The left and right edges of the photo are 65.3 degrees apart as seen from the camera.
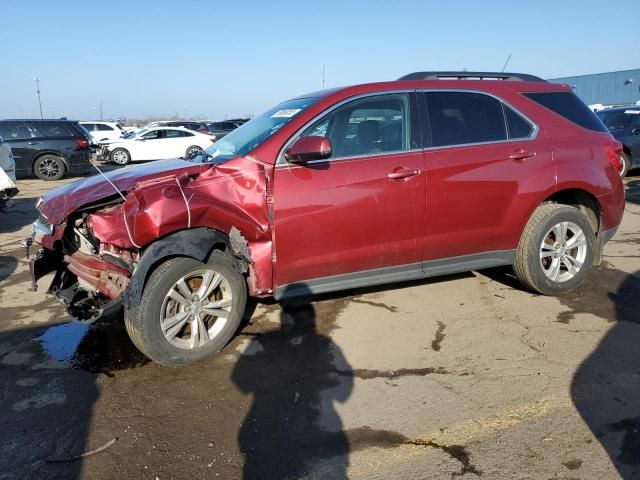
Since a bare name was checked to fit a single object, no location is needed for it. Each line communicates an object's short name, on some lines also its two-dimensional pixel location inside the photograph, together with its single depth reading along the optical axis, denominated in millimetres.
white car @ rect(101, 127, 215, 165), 20047
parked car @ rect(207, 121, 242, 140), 26044
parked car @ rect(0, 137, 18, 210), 7938
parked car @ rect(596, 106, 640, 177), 12883
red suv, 3527
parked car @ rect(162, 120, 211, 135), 24841
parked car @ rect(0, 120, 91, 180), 14938
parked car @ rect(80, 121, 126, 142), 25469
